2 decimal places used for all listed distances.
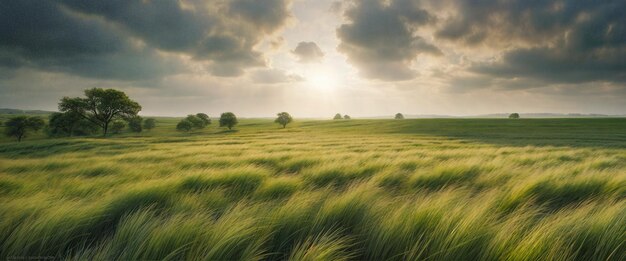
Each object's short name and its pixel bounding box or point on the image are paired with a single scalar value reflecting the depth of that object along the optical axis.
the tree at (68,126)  41.64
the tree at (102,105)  36.97
